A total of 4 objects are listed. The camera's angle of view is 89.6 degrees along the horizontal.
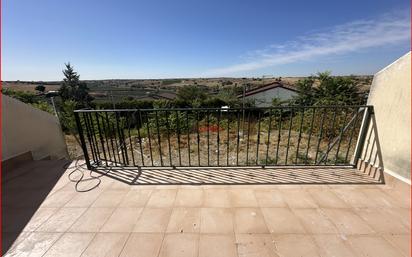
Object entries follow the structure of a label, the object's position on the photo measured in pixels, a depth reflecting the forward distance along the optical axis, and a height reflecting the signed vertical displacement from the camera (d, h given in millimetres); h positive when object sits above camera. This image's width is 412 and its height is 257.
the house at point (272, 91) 25141 -2466
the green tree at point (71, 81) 31250 -859
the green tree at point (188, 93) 27562 -2792
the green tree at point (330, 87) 10693 -934
